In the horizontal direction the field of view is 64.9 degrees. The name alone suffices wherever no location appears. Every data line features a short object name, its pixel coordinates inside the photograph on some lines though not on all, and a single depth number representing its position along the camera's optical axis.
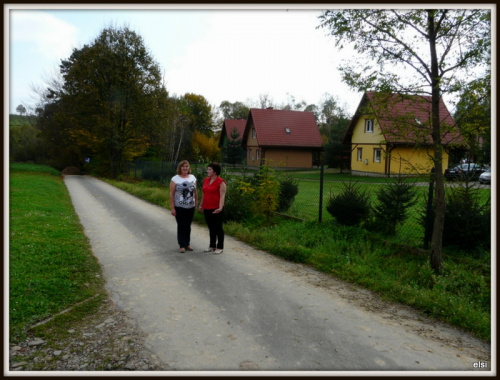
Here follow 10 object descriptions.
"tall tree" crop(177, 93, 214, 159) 62.98
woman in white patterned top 7.27
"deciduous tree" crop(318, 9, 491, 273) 5.71
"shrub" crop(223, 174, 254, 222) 10.35
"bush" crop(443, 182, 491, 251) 7.08
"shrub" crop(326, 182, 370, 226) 9.09
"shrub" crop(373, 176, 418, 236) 8.48
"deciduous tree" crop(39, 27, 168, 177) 30.69
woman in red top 7.24
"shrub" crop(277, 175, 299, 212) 11.70
